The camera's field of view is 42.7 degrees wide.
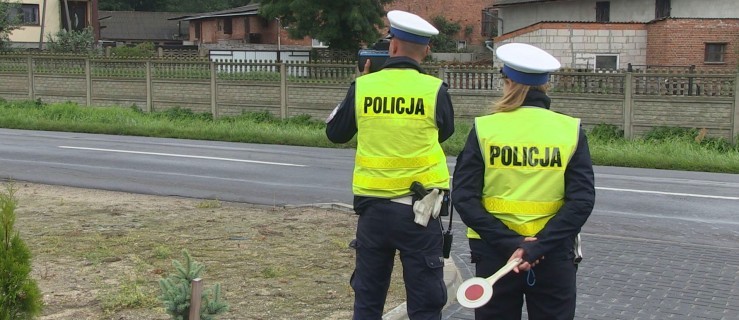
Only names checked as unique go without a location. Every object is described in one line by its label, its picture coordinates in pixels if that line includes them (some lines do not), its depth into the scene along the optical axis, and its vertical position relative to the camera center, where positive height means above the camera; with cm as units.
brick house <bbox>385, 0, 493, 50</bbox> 6103 +338
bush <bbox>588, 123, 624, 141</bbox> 2219 -156
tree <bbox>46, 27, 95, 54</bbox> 4744 +108
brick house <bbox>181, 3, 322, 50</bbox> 6234 +223
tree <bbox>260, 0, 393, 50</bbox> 4391 +217
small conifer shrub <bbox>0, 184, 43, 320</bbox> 445 -100
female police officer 440 -58
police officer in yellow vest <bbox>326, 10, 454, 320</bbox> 512 -54
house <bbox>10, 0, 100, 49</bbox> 6216 +305
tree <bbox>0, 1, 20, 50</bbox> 4518 +197
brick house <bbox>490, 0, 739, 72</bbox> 3584 +94
